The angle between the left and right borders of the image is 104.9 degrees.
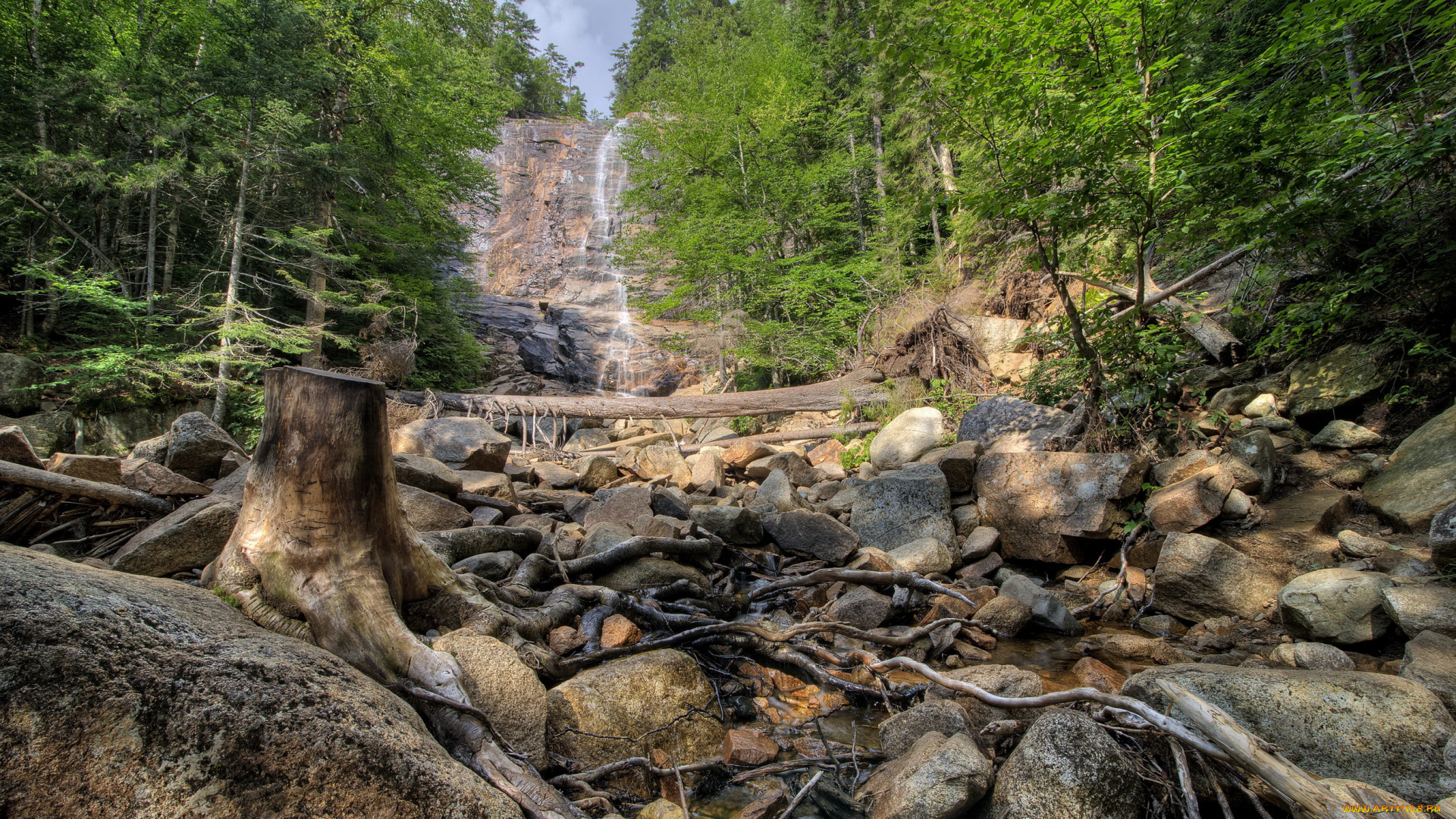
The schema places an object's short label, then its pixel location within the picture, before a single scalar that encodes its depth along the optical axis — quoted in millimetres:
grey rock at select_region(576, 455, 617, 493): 8750
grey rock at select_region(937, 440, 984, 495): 6742
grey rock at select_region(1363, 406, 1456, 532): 4152
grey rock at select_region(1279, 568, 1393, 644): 3539
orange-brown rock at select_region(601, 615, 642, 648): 3736
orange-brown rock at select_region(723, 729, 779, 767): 2996
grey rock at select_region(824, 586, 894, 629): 4723
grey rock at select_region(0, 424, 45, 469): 3410
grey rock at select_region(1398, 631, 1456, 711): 2613
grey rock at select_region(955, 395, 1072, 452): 6984
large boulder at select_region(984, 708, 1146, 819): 2121
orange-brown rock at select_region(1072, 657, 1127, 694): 3697
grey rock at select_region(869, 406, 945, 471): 8453
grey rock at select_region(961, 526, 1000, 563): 5965
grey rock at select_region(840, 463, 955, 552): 6281
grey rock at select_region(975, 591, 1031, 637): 4652
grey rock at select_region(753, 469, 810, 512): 7492
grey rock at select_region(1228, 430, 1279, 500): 5348
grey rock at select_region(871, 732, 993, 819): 2314
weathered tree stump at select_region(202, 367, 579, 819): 2354
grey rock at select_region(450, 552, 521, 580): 4163
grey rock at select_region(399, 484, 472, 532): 4832
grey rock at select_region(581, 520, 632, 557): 5105
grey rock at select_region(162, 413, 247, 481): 4760
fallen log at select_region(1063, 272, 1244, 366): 7012
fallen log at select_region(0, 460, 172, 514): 3205
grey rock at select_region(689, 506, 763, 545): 6223
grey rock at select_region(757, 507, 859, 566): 5973
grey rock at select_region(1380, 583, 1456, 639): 3186
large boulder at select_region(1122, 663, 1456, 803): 2289
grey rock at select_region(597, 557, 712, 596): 4758
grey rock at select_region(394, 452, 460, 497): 5664
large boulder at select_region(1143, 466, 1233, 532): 5168
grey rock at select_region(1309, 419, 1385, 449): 5289
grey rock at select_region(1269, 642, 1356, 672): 3416
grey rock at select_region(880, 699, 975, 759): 2951
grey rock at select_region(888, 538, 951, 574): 5688
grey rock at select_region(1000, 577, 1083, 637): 4715
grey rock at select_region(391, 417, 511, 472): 7883
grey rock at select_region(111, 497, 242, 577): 2992
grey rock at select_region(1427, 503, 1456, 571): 3322
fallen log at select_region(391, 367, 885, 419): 12578
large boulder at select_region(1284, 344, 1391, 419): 5484
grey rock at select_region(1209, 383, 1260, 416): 6461
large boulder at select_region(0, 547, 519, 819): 1328
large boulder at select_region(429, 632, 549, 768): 2457
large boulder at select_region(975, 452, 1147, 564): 5590
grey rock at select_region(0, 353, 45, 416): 8430
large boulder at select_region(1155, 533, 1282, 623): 4410
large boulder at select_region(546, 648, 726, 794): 2781
